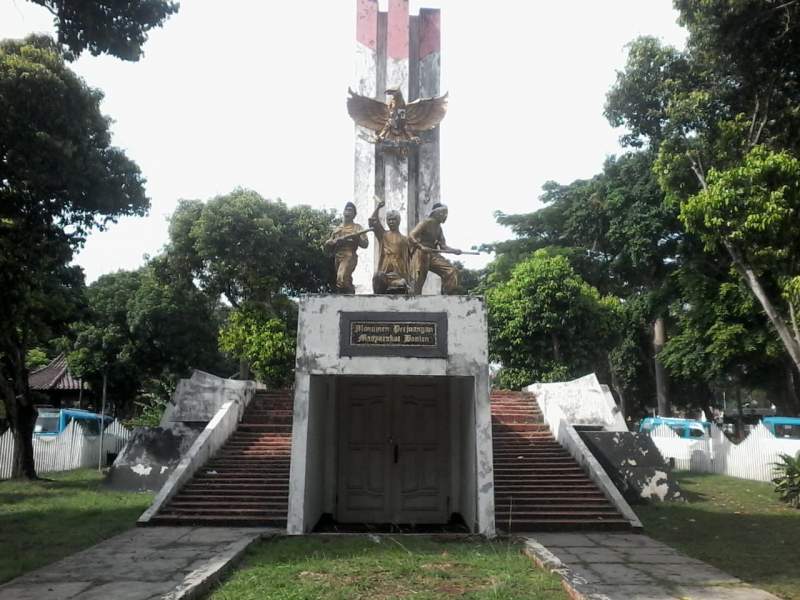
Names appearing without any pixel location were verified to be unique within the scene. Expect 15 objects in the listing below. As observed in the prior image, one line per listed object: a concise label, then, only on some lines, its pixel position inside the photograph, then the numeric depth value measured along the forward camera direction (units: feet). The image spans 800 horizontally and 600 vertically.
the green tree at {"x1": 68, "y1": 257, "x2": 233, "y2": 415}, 90.27
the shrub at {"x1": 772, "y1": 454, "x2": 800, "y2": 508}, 38.58
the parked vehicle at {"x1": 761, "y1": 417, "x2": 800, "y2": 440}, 75.72
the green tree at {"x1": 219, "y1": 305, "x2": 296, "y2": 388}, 69.97
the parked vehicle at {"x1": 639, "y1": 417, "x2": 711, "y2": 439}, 78.38
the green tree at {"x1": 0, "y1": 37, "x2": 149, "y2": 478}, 40.24
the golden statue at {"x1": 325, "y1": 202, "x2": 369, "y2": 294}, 31.50
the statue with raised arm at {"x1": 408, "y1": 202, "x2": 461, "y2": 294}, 31.19
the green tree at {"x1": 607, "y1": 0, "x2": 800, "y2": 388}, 43.50
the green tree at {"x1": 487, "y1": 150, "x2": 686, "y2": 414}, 72.38
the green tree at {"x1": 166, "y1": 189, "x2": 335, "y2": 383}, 71.56
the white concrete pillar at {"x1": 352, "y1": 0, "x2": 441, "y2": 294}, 46.93
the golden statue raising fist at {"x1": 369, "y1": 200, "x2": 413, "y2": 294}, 31.01
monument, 28.17
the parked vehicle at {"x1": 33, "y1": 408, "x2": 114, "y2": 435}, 80.79
